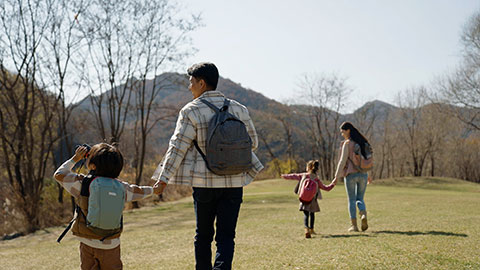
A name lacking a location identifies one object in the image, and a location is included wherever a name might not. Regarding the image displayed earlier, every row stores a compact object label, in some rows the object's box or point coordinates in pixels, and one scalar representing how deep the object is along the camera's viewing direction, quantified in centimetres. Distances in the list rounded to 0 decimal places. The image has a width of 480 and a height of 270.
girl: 839
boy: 366
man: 380
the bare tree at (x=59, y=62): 2059
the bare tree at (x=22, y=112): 1841
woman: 827
